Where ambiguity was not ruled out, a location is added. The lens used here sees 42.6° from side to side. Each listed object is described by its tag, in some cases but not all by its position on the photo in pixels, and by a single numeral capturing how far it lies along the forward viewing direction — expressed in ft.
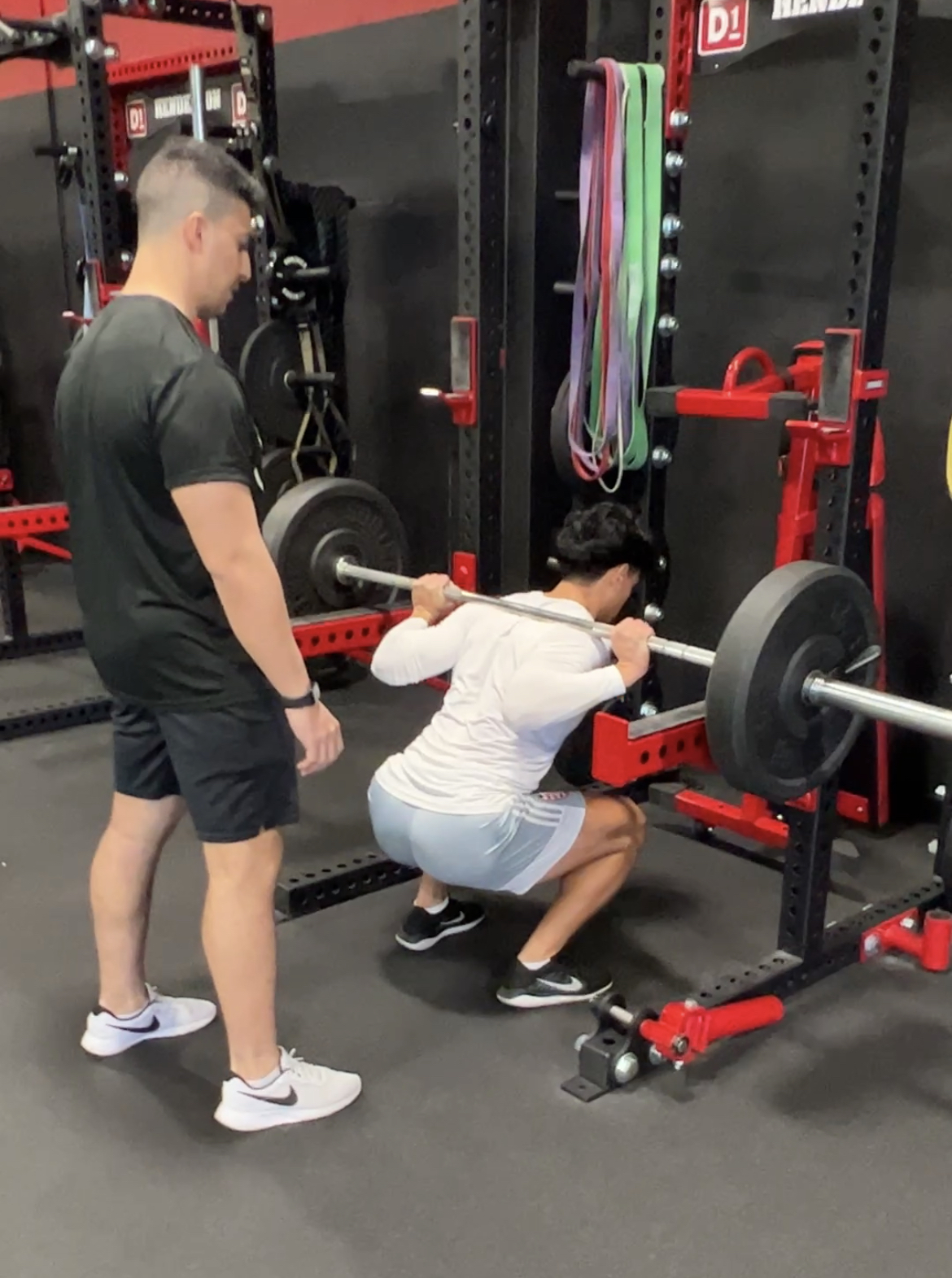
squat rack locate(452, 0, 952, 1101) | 6.97
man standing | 5.74
